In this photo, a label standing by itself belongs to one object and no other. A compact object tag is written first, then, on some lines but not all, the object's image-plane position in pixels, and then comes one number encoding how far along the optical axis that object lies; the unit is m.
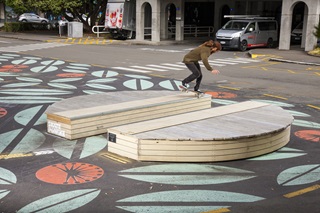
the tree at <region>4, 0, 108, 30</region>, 39.81
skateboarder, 10.99
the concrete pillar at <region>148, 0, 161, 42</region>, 35.97
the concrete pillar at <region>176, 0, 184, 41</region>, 37.22
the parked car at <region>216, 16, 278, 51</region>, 30.09
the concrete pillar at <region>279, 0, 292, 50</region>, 29.12
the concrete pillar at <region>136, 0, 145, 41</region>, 36.53
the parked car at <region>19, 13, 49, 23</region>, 60.22
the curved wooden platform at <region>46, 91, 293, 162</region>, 8.06
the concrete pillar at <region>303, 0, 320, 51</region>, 27.80
